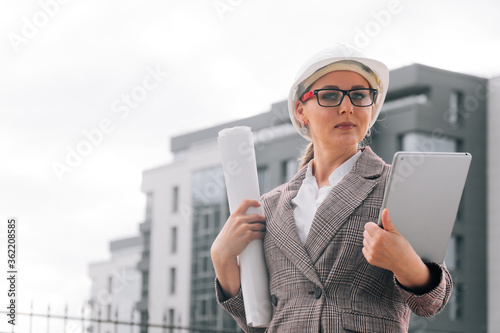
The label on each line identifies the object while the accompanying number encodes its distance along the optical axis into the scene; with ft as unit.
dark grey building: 119.55
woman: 8.71
